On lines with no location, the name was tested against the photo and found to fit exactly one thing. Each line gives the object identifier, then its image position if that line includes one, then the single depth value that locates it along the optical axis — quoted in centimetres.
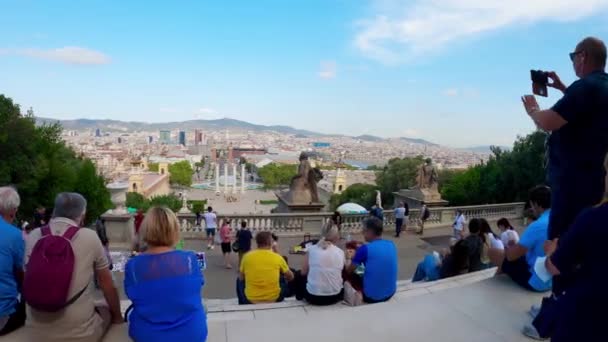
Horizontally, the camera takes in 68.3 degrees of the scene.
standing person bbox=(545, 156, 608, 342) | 217
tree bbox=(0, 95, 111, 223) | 2359
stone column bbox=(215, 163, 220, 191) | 12158
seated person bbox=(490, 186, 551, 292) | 429
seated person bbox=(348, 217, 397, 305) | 483
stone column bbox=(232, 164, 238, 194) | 11961
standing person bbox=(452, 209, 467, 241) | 1315
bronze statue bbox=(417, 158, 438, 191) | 1719
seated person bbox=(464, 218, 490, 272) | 637
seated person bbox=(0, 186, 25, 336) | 340
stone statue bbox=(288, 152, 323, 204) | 1370
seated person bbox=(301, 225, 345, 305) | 480
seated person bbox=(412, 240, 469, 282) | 621
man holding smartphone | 297
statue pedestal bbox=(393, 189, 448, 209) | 1715
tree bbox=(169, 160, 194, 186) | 13450
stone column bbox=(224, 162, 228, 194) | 11718
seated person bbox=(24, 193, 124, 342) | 292
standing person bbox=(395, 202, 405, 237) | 1469
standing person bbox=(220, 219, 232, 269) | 1089
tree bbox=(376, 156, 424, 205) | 5372
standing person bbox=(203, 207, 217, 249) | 1249
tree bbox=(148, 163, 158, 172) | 14825
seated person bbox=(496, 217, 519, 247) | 650
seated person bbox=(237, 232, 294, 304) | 512
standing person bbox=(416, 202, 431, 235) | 1544
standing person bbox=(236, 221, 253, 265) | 929
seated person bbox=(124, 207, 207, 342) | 311
